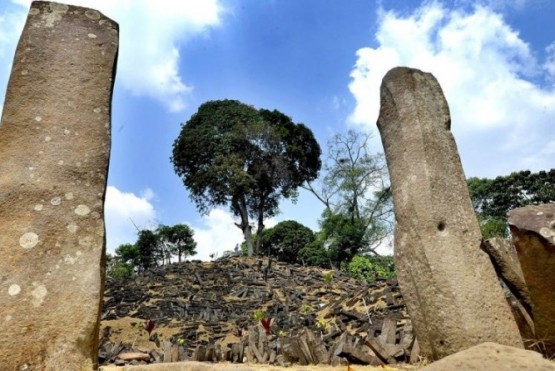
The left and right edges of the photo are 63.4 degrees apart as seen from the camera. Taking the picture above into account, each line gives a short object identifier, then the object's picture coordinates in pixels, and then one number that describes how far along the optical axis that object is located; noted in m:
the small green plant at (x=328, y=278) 17.45
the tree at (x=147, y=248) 33.97
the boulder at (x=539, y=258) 3.79
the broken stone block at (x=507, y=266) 4.42
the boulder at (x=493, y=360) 2.38
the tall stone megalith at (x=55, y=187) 3.19
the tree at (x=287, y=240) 30.33
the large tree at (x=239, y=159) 27.20
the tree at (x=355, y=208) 28.66
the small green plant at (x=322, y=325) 10.28
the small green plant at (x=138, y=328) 12.29
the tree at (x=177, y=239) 34.38
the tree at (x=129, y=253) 34.16
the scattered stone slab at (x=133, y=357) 6.92
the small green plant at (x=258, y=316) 12.68
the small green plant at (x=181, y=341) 10.20
